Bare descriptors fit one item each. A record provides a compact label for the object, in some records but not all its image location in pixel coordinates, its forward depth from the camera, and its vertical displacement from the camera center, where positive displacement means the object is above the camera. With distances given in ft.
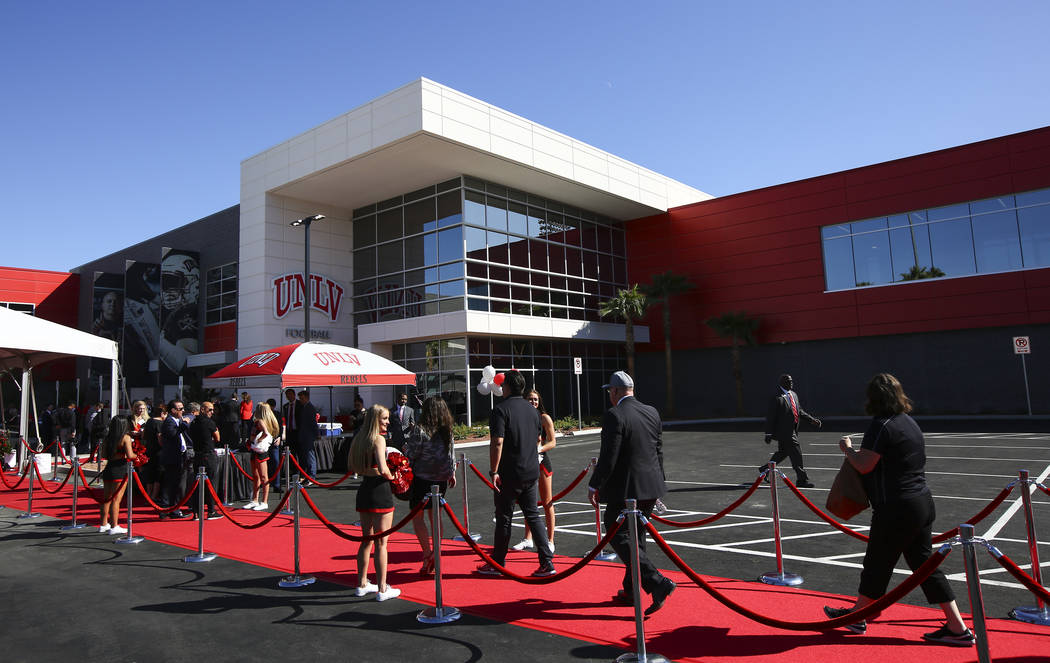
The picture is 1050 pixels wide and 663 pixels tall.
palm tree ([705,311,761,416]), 99.14 +10.11
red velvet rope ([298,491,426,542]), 18.17 -3.84
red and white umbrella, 41.70 +2.90
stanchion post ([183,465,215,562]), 24.26 -5.63
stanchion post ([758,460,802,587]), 18.66 -5.71
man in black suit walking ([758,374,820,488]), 34.17 -2.09
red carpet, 14.01 -5.93
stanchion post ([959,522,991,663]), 9.85 -3.51
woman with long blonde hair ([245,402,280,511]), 36.04 -2.15
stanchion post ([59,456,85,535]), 31.38 -2.87
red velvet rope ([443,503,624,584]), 14.96 -4.18
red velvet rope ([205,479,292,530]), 22.54 -3.57
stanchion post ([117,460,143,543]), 28.19 -5.56
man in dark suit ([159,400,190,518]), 33.45 -1.90
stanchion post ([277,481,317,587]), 20.48 -5.71
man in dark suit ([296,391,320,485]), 42.60 -1.40
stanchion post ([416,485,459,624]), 16.77 -5.57
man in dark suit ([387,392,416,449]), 41.45 -1.07
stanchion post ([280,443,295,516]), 31.46 -5.74
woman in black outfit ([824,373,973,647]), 13.51 -2.52
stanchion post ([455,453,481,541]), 26.81 -5.12
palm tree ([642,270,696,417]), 104.30 +17.97
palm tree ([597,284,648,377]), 101.04 +14.56
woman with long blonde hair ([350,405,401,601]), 19.19 -2.75
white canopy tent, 42.70 +5.78
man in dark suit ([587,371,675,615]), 16.28 -1.99
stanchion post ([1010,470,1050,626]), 15.06 -5.13
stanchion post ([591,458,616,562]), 22.58 -5.87
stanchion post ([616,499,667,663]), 13.48 -4.78
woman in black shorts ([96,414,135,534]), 29.58 -2.16
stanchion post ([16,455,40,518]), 35.24 -4.94
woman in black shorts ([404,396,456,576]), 20.39 -1.74
